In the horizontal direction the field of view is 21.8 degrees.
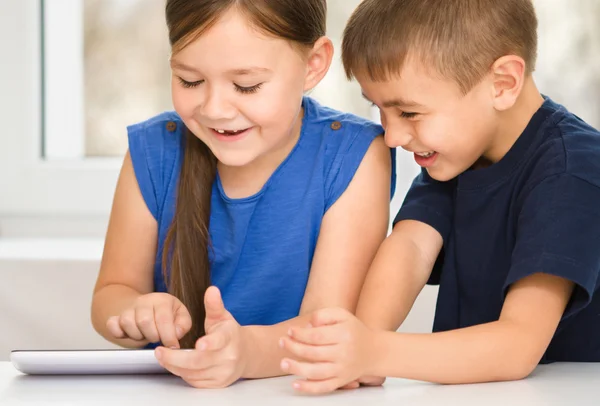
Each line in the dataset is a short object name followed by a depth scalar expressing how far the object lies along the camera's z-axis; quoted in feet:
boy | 4.93
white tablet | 4.84
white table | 4.72
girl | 5.46
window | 8.04
